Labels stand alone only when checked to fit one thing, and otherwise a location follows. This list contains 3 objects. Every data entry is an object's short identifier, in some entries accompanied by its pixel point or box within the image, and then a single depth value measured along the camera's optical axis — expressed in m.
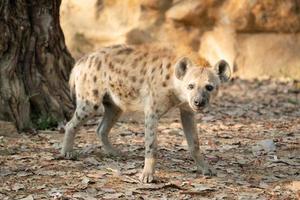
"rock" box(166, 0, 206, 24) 26.12
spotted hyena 12.86
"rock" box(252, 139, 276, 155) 15.52
